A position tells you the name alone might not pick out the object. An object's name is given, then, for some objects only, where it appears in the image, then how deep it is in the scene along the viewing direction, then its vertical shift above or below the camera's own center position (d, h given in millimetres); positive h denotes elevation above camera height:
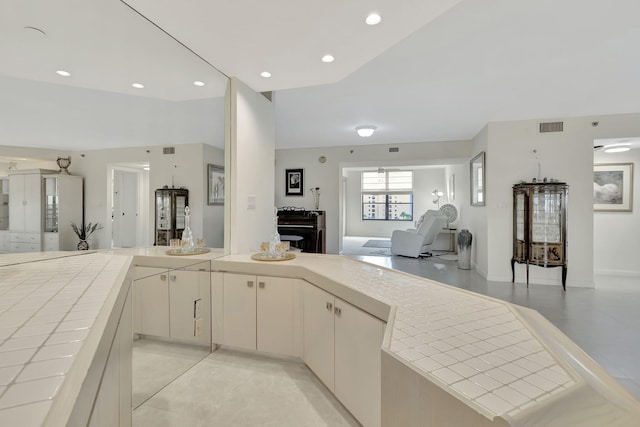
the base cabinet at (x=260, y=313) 2154 -761
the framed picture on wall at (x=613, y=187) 5270 +453
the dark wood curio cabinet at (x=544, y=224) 4258 -182
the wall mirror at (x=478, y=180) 5021 +598
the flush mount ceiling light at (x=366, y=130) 5008 +1396
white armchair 6820 -592
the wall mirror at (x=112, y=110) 1358 +595
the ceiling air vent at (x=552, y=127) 4480 +1304
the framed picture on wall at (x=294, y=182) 7035 +712
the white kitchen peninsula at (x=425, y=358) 499 -367
